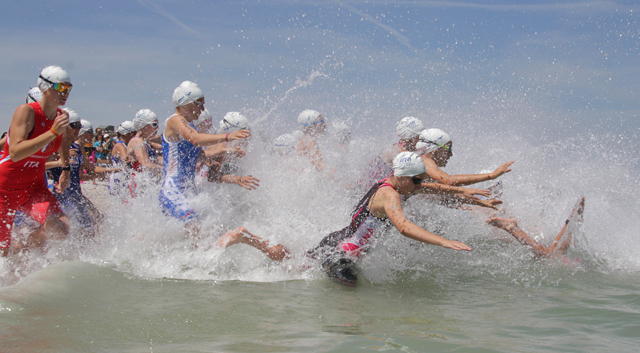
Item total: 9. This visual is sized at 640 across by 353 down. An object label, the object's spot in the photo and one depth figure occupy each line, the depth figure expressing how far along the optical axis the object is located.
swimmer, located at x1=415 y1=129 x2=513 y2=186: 5.58
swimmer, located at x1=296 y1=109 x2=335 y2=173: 7.09
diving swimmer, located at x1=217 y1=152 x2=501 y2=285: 4.46
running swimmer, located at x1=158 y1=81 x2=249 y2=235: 4.87
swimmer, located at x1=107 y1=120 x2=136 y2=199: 7.06
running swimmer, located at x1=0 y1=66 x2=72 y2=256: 4.04
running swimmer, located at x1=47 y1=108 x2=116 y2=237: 5.67
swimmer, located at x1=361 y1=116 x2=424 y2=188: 6.12
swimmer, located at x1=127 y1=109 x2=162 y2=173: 7.23
